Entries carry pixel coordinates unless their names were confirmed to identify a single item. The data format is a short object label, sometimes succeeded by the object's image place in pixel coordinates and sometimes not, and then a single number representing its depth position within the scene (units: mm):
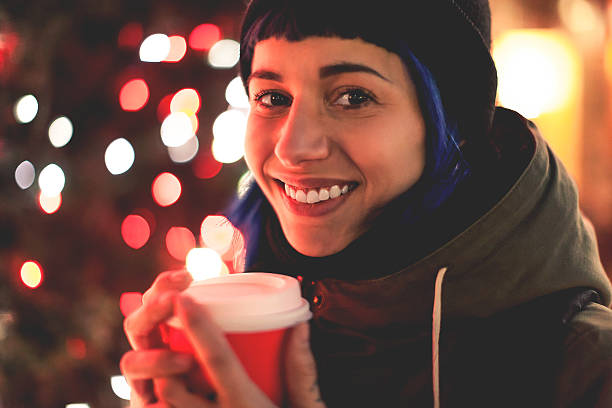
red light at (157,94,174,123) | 2545
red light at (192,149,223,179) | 2561
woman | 1236
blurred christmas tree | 2494
